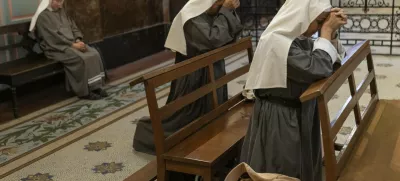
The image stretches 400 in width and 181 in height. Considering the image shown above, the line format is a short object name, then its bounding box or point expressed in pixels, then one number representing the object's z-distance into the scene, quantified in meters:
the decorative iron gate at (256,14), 8.59
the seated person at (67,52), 5.59
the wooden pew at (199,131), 2.80
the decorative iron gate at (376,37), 7.44
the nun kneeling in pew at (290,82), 2.40
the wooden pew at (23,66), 5.00
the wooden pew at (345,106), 2.20
